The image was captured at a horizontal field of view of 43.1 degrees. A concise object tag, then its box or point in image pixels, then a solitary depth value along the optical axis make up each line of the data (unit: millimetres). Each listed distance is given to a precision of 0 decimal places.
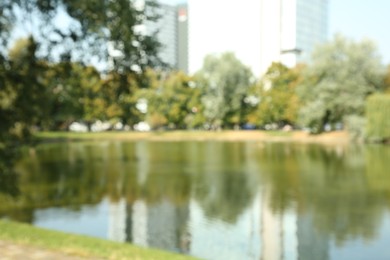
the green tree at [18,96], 8094
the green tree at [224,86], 62438
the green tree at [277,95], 63125
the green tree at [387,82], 48906
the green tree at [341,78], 47812
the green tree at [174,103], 71000
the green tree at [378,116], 44125
